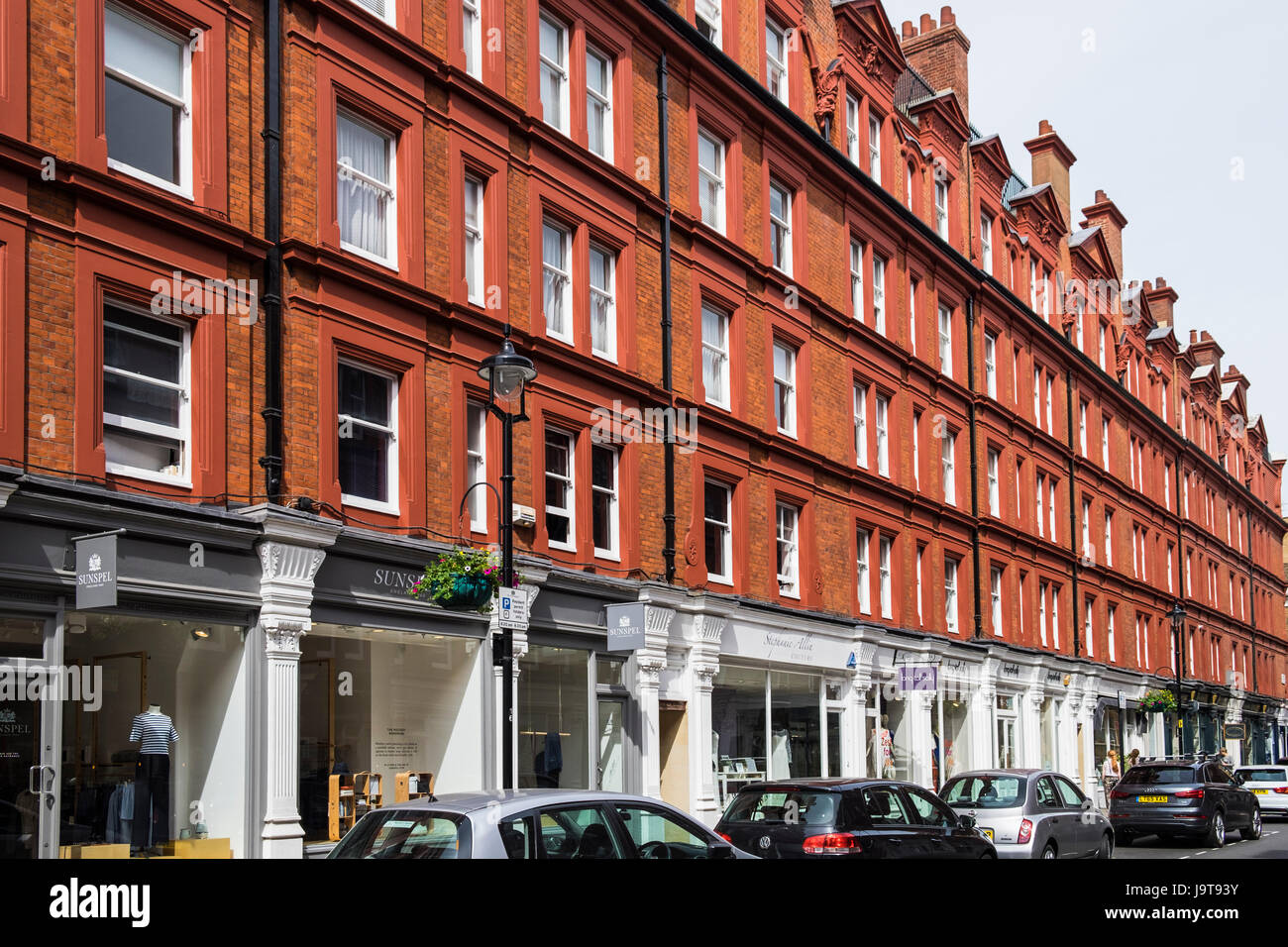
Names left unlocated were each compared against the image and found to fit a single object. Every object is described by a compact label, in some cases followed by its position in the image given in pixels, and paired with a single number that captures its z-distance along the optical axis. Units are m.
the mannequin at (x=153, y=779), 13.34
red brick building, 13.56
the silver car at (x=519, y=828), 7.97
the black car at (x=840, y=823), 13.28
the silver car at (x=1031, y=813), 17.62
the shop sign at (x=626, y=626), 19.70
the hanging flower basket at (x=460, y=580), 16.25
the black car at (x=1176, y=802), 24.28
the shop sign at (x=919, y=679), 25.88
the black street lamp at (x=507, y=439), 13.30
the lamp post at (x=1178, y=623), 44.53
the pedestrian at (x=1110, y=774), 42.38
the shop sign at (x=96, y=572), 12.08
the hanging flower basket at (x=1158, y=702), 46.03
